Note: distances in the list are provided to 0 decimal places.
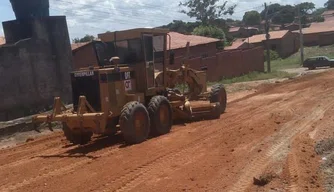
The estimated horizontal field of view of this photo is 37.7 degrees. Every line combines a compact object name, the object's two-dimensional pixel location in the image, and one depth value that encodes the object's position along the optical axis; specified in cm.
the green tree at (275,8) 10758
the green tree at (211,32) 6031
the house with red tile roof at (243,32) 8831
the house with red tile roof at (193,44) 3790
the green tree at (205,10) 8156
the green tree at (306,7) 10662
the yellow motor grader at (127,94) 1115
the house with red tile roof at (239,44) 5709
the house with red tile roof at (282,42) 6366
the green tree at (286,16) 10150
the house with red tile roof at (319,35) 6322
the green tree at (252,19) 11269
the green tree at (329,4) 13312
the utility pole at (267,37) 3947
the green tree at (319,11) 12788
